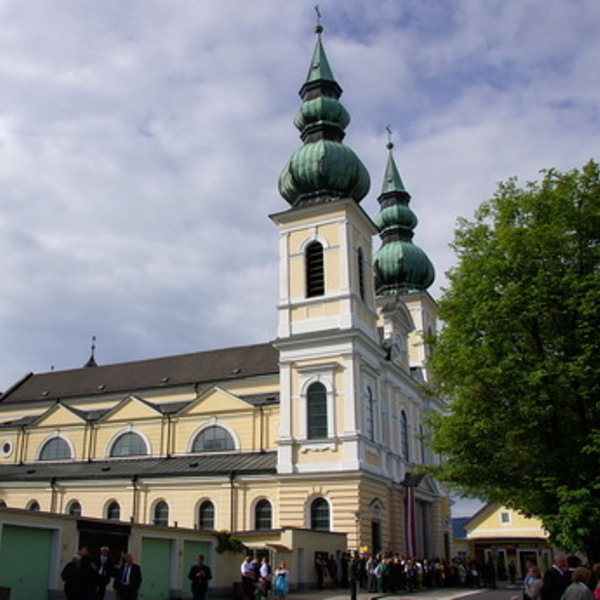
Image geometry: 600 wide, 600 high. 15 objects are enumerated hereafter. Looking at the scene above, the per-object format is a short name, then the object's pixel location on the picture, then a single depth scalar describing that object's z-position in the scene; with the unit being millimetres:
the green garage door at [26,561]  16969
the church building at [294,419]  32375
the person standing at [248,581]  20453
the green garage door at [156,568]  20875
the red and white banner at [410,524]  35656
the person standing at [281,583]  22781
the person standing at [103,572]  14070
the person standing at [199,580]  17922
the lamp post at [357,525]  30203
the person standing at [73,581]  12852
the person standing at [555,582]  10742
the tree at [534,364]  18750
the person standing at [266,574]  21914
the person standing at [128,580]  14219
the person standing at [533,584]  12453
